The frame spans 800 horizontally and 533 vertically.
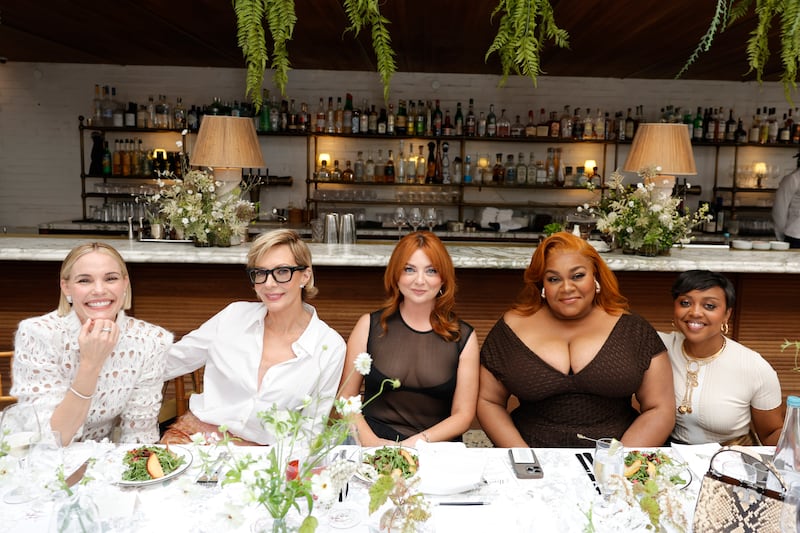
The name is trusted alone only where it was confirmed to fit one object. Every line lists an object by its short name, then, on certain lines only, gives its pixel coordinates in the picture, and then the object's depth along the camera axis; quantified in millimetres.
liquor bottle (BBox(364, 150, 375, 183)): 6469
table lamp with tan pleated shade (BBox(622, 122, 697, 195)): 3576
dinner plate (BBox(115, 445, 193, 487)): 1536
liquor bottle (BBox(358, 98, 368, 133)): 6332
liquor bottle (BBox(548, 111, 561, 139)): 6355
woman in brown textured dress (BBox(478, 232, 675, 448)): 2221
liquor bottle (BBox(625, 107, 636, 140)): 6469
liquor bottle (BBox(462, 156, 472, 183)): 6418
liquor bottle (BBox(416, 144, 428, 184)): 6453
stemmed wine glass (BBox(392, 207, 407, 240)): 5846
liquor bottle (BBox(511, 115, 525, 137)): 6433
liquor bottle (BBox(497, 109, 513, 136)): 6363
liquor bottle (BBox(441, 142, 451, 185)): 6402
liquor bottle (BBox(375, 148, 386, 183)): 6475
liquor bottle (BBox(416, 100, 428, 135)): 6352
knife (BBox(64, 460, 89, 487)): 1460
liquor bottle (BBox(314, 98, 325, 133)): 6340
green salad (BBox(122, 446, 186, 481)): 1570
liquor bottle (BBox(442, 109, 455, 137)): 6383
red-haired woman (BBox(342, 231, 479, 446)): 2346
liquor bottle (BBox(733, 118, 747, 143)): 6457
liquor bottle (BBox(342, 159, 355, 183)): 6383
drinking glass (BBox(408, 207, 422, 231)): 4062
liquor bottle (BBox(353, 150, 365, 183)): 6527
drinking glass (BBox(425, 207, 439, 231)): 5948
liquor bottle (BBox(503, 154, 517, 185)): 6465
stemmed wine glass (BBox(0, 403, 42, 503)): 1402
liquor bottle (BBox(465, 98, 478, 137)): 6363
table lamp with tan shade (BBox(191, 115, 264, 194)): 3664
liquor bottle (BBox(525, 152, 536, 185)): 6449
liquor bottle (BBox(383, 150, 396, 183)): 6457
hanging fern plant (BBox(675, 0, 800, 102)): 1396
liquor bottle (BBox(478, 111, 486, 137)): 6387
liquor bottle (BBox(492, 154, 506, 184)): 6482
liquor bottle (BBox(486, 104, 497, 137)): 6383
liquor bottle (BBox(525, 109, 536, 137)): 6406
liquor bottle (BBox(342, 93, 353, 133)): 6410
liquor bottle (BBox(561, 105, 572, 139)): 6398
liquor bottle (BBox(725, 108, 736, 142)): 6512
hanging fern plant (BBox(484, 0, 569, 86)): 1429
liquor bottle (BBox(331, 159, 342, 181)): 6387
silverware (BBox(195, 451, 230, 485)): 1560
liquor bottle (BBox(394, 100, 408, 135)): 6391
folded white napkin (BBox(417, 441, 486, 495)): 1527
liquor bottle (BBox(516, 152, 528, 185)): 6484
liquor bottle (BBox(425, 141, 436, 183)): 6453
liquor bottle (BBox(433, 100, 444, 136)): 6367
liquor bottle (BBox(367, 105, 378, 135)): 6355
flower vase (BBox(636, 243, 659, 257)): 3400
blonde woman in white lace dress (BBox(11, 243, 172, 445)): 1891
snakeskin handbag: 1180
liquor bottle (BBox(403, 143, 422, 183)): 6489
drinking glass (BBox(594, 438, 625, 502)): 1414
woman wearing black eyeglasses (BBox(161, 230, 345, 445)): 2152
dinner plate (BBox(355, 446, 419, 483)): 1549
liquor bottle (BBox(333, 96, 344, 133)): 6375
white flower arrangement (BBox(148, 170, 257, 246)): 3457
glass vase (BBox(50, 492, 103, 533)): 1158
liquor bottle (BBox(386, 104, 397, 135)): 6320
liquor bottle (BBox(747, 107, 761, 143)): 6461
